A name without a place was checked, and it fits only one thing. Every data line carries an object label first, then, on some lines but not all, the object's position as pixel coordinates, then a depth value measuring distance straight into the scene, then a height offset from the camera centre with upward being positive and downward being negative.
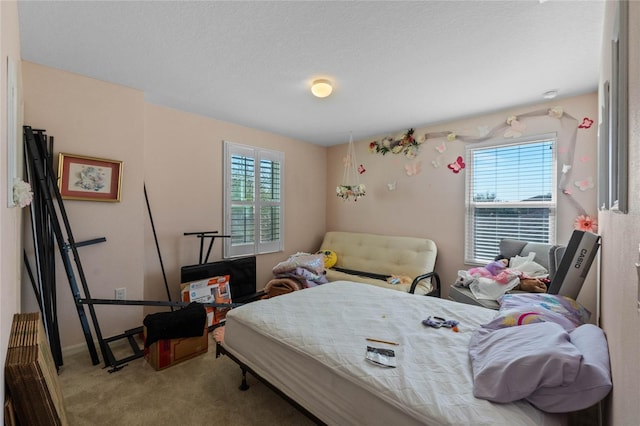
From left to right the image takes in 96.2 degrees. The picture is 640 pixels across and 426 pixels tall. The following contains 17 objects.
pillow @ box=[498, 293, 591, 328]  1.67 -0.56
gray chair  2.53 -0.42
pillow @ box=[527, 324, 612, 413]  1.00 -0.63
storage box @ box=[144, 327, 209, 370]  2.26 -1.15
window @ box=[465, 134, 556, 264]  3.02 +0.21
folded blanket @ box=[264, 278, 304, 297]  3.34 -0.88
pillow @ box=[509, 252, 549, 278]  2.70 -0.52
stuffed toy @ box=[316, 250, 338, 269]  4.28 -0.70
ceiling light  2.49 +1.09
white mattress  1.09 -0.72
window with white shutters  3.72 +0.16
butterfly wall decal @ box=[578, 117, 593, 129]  2.75 +0.87
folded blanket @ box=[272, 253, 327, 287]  3.46 -0.73
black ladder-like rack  2.12 -0.27
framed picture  2.38 +0.29
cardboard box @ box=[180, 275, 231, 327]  3.00 -0.89
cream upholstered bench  3.49 -0.65
